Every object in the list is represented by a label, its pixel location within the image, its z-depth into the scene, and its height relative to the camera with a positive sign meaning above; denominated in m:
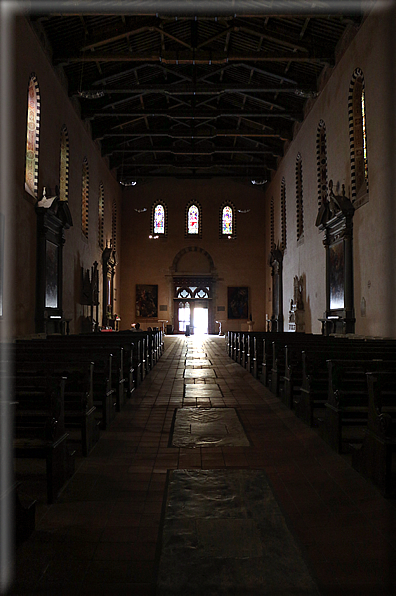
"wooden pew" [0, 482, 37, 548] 2.46 -1.04
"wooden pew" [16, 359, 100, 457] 4.15 -0.70
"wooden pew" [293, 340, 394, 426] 5.19 -0.65
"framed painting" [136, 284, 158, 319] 26.98 +1.10
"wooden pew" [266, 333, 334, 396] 6.56 -0.67
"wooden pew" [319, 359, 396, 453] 4.25 -0.74
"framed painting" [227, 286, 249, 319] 27.20 +1.06
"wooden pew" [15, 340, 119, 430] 5.11 -0.57
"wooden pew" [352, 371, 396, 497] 3.17 -0.88
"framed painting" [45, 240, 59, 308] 12.71 +1.28
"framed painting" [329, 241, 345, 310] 12.86 +1.29
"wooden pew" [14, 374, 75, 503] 3.17 -0.84
